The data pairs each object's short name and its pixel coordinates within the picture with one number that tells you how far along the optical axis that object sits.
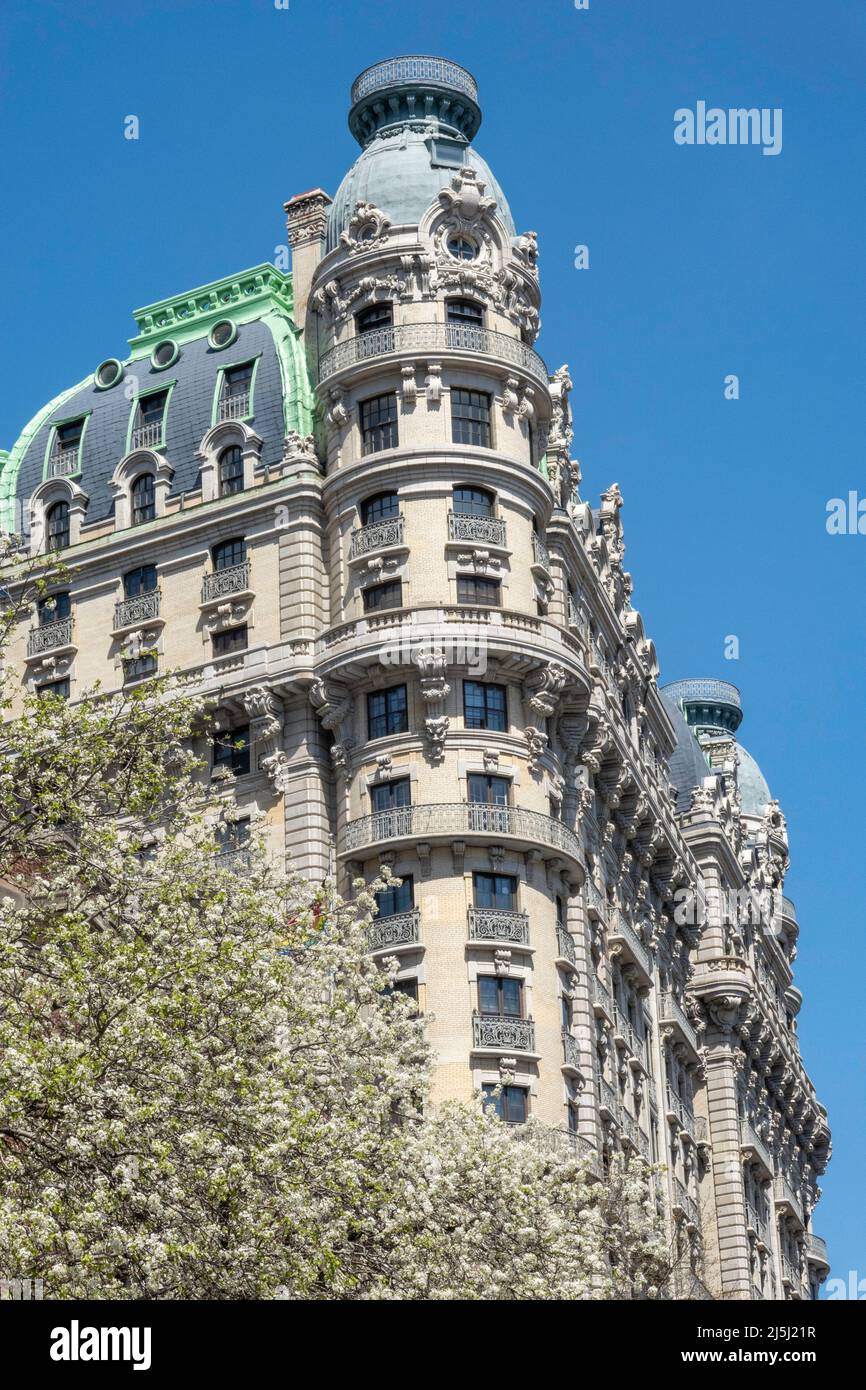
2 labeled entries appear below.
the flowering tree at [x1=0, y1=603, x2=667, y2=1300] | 33.62
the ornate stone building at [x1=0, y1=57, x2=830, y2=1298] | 70.56
